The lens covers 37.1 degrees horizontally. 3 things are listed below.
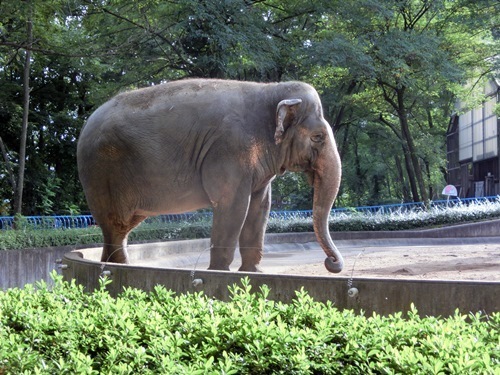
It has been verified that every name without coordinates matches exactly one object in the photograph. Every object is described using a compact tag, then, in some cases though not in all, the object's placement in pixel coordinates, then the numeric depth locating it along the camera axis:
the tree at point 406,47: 22.67
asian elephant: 8.19
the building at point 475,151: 44.78
